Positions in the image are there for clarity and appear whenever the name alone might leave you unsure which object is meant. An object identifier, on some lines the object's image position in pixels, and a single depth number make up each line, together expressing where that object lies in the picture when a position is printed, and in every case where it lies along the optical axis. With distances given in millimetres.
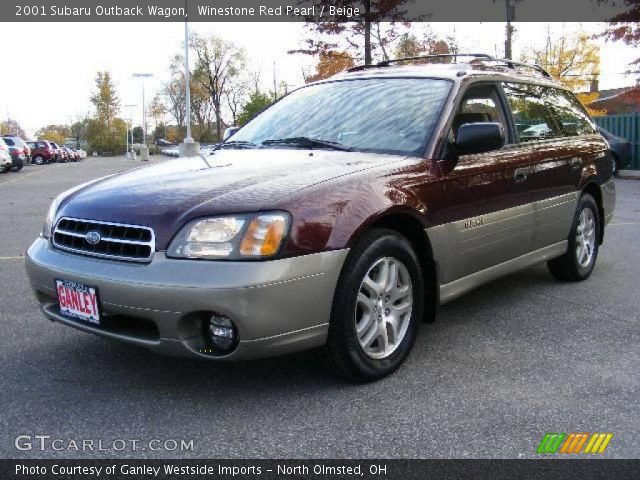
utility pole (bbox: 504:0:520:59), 22219
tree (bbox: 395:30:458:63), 26656
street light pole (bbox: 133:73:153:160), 54125
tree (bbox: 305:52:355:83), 22922
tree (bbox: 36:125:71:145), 116688
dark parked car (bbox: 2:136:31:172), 28142
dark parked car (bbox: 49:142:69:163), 48706
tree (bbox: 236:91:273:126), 32291
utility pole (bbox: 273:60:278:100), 45781
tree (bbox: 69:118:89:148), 94312
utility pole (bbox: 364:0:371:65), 21719
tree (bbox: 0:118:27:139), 91788
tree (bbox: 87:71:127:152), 81312
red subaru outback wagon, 2744
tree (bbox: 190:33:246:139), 70875
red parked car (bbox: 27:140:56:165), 43094
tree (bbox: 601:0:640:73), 17219
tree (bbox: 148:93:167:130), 82625
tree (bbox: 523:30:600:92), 28672
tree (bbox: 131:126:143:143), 101125
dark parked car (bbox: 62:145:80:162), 57406
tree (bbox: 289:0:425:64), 21844
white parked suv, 24625
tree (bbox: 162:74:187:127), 74375
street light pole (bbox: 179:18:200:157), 28766
